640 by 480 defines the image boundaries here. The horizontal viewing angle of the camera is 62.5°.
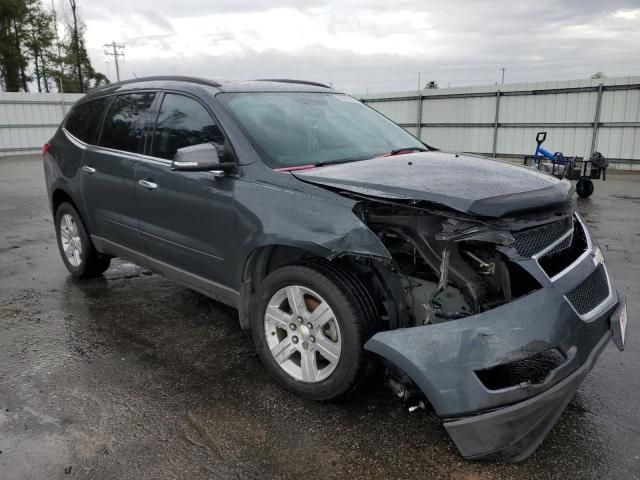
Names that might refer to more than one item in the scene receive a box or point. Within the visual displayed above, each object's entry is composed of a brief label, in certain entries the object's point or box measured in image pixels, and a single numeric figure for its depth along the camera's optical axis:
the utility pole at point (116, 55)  61.54
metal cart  10.32
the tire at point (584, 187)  10.58
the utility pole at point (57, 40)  45.81
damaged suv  2.34
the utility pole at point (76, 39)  43.61
